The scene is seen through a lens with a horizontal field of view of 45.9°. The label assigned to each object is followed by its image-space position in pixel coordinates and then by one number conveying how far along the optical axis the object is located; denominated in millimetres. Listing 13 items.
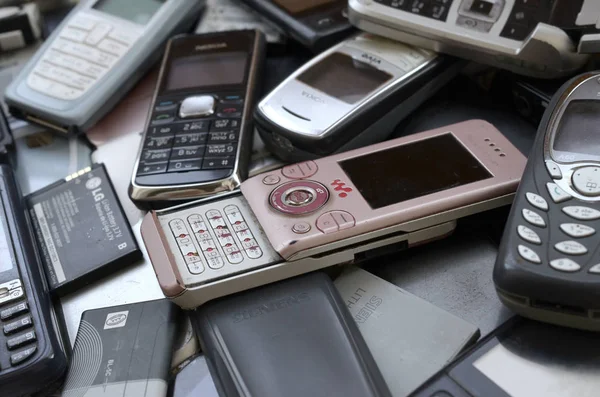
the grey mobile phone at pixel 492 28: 583
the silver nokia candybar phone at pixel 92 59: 710
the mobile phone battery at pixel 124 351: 462
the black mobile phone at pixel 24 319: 459
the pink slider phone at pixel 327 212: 486
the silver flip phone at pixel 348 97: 583
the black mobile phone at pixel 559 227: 418
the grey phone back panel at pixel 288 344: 428
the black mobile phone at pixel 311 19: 704
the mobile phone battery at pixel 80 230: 552
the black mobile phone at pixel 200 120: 587
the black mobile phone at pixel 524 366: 423
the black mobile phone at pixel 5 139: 670
